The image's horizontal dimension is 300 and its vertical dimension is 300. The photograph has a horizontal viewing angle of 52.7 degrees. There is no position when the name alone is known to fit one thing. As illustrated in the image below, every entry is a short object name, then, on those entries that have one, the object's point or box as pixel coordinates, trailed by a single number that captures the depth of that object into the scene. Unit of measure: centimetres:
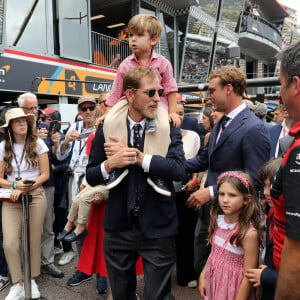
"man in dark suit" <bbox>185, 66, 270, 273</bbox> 221
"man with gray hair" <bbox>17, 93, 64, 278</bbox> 389
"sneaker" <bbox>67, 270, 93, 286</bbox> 360
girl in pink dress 209
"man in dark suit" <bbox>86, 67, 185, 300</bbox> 198
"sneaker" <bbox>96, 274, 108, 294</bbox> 337
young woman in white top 332
